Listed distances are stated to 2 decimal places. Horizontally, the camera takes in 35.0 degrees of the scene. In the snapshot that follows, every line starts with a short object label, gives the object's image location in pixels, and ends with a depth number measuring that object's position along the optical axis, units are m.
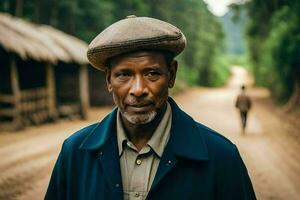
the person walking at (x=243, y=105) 15.38
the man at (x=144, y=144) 2.32
